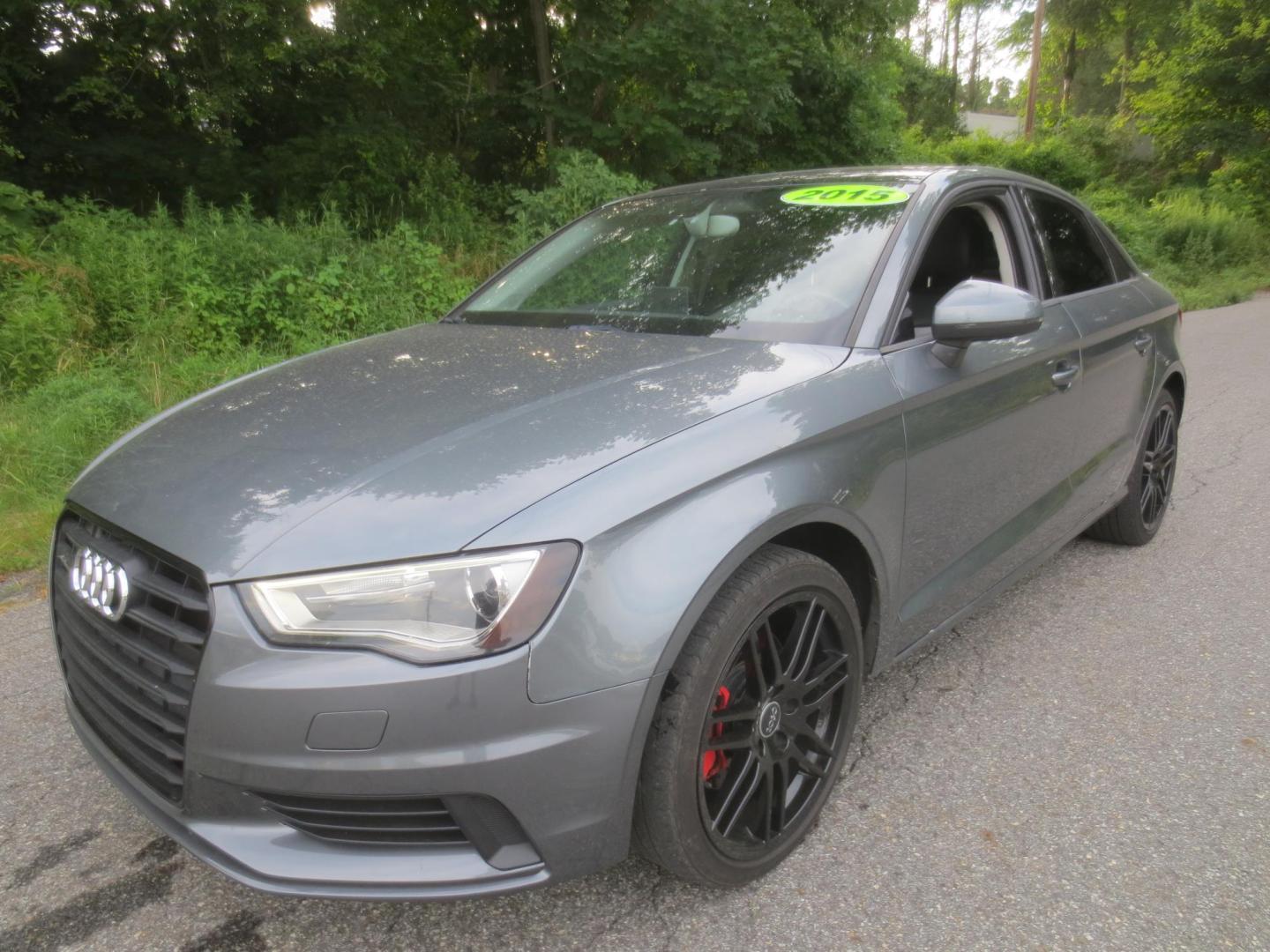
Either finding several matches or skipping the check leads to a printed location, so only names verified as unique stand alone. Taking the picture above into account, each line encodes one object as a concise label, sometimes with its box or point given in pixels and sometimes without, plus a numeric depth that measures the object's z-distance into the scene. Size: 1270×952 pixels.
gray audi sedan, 1.60
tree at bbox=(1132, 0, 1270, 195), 21.77
